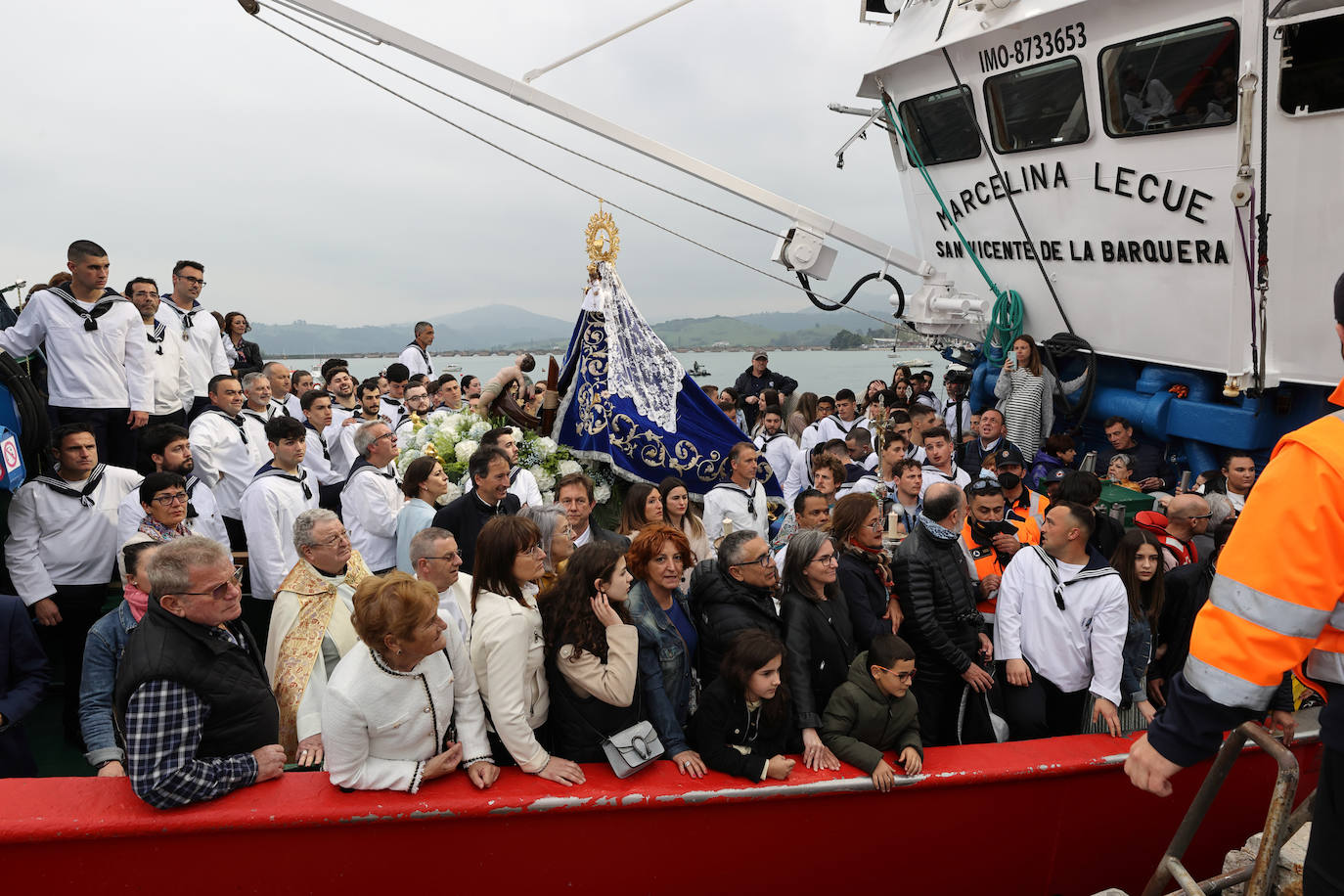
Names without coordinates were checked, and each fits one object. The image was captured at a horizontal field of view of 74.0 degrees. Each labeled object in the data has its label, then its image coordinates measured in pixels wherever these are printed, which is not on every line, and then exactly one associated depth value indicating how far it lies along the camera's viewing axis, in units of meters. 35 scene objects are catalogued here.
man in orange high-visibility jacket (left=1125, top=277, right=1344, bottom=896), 2.06
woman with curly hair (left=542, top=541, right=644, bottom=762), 3.46
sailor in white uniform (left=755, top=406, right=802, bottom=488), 9.20
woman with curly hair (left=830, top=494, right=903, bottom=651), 4.54
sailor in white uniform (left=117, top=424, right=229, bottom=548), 5.33
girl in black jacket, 3.49
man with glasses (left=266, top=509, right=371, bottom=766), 3.85
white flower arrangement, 6.85
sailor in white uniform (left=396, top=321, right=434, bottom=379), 11.74
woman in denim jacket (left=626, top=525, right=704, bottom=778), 3.65
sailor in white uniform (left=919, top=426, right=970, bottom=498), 7.07
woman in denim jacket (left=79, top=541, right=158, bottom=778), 3.61
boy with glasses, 3.69
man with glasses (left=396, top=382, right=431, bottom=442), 8.91
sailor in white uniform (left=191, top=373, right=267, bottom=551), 6.29
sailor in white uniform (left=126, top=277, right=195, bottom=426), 6.97
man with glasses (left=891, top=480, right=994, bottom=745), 4.61
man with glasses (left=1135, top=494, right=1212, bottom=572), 5.39
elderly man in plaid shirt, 2.91
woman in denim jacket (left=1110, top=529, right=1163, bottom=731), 4.57
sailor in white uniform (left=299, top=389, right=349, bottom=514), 7.02
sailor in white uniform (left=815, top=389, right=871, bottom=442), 9.93
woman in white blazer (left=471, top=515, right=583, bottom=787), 3.37
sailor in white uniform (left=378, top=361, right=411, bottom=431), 9.22
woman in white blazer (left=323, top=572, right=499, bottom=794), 3.01
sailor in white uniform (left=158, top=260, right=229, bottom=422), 7.58
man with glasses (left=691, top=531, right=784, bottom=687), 4.04
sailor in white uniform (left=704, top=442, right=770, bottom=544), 6.64
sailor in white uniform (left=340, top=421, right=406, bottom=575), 5.77
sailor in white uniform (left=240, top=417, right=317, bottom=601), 5.26
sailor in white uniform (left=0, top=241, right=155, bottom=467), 6.20
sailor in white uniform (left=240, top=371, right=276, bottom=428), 6.93
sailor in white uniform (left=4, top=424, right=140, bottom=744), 4.81
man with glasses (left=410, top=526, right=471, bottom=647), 3.93
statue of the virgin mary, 7.35
